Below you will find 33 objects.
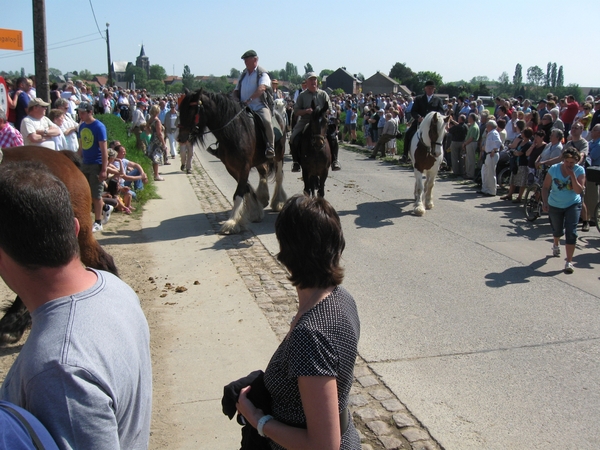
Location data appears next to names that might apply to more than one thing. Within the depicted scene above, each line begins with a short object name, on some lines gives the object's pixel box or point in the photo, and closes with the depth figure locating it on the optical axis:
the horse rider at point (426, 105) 12.77
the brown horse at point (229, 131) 9.45
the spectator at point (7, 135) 7.43
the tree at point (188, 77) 85.43
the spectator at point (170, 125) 19.84
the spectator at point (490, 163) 13.75
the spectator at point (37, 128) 8.24
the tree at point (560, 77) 135.62
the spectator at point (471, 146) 16.14
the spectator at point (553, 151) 11.05
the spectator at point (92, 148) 8.86
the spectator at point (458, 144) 16.89
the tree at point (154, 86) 99.49
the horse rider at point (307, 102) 10.69
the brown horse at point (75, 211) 4.89
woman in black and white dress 1.92
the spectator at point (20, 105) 12.70
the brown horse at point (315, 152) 10.26
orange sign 11.61
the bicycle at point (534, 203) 10.84
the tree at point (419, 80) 85.25
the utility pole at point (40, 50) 11.20
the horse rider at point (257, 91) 10.38
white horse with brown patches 11.26
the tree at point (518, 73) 181.00
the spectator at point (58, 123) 9.08
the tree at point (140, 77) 101.44
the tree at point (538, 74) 193.50
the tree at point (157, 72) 142.25
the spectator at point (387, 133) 22.27
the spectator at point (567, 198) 7.69
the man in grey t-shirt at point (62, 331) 1.40
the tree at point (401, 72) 115.69
